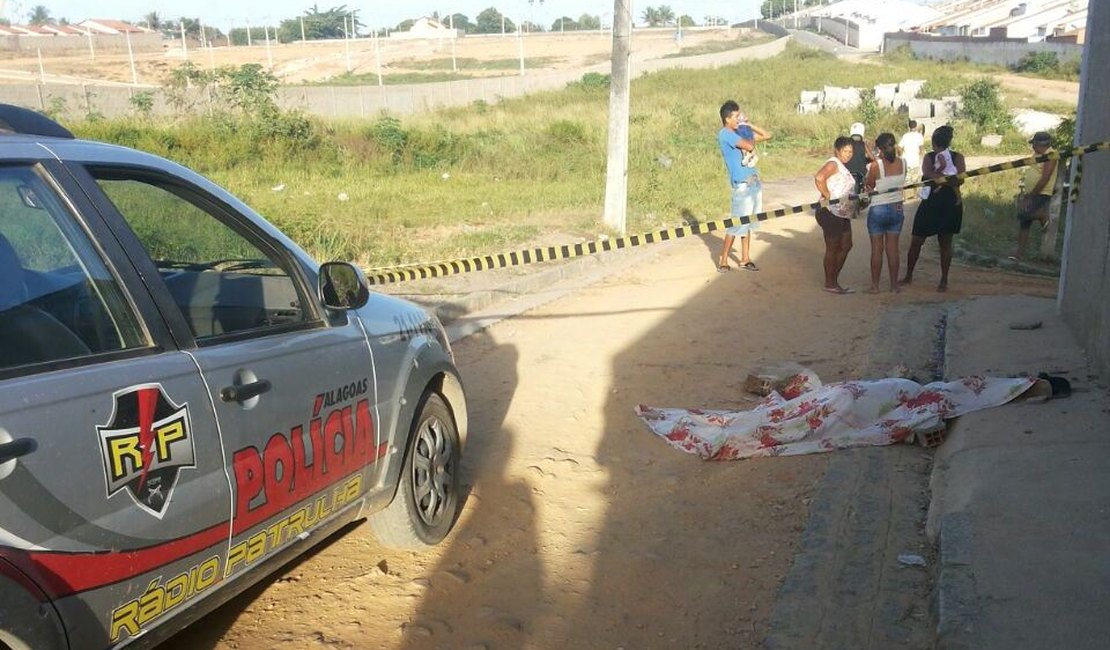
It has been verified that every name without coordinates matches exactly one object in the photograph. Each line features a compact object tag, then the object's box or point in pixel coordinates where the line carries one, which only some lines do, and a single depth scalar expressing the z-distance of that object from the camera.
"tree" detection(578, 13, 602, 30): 132.88
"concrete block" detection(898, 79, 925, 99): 35.94
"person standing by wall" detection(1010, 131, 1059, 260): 11.02
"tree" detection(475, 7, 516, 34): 123.88
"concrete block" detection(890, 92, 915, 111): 31.38
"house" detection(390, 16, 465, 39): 96.56
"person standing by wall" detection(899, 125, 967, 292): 9.25
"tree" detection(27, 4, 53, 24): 94.47
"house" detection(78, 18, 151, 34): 77.81
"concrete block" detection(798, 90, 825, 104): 35.73
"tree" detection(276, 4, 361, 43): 96.50
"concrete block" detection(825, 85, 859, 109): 34.31
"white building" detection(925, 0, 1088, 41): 70.01
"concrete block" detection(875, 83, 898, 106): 35.06
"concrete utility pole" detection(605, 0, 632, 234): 13.49
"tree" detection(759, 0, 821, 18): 147.62
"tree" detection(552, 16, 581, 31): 129.88
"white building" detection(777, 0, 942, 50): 90.00
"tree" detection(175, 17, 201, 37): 82.43
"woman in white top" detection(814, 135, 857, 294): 9.40
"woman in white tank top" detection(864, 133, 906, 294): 9.43
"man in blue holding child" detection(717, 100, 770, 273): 10.27
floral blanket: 5.26
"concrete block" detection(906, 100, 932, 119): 29.70
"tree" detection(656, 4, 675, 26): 137.25
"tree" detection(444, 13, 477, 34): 129.75
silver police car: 2.33
